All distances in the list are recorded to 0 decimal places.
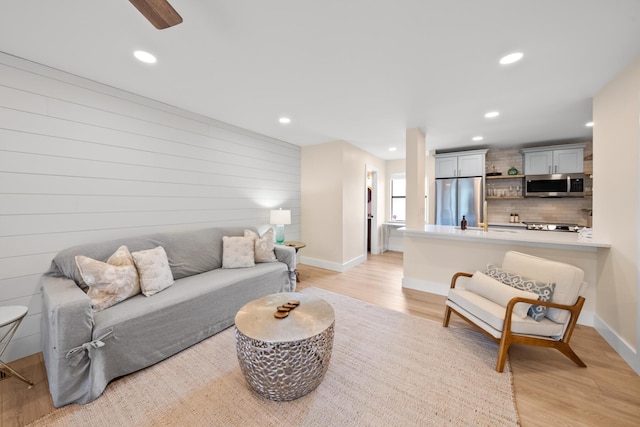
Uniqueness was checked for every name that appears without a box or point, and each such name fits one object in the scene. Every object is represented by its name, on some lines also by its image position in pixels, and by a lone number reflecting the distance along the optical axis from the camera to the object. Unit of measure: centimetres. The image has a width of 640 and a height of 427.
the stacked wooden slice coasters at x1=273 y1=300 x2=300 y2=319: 181
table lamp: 417
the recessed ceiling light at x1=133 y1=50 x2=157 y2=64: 199
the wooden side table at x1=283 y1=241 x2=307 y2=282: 417
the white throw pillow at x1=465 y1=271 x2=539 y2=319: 201
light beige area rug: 152
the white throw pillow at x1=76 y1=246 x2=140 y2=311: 194
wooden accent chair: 193
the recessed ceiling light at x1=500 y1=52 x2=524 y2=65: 196
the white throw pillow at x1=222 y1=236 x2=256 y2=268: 316
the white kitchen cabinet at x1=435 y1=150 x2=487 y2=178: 491
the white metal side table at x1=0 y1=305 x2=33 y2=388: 167
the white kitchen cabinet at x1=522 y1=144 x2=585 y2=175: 439
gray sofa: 161
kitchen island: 268
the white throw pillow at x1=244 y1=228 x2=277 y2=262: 338
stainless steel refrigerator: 486
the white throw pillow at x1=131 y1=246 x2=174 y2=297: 225
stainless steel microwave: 441
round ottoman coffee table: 156
